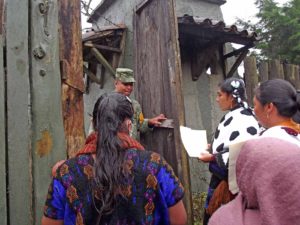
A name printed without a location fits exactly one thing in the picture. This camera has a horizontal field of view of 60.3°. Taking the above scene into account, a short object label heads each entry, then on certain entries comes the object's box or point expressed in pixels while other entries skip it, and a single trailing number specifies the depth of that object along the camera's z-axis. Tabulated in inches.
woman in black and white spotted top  76.2
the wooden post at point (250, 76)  133.5
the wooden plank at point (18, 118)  61.9
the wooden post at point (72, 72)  69.3
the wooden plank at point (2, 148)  60.5
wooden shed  96.6
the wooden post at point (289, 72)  148.6
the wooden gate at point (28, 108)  62.0
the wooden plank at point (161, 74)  95.4
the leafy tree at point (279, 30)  282.9
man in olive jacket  105.1
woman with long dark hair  46.3
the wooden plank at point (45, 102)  64.5
